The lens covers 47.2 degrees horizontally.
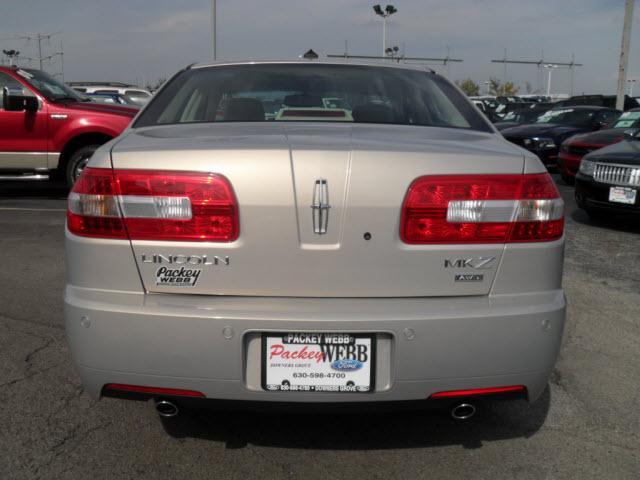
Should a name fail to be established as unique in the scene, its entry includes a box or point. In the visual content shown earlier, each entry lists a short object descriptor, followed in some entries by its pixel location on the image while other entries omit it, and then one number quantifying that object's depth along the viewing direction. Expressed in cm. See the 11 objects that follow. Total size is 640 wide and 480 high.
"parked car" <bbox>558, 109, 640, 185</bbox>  1001
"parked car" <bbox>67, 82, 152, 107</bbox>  1997
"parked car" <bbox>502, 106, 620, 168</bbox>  1315
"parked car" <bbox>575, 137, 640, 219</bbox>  741
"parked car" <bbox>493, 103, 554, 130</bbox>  1817
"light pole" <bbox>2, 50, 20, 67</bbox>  6009
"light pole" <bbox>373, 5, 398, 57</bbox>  4828
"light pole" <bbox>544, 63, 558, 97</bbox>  8876
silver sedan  230
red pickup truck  935
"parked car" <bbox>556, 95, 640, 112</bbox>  2622
